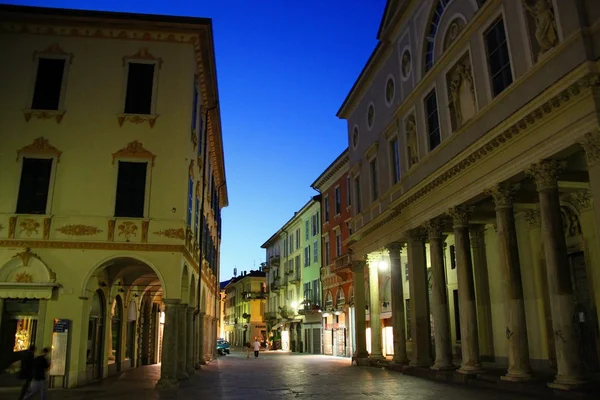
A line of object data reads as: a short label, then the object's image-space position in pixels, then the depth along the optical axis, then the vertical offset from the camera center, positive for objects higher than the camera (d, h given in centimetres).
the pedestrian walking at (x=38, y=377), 1162 -113
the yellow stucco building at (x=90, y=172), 1678 +532
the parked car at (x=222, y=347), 4959 -225
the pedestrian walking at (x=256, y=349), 4248 -203
